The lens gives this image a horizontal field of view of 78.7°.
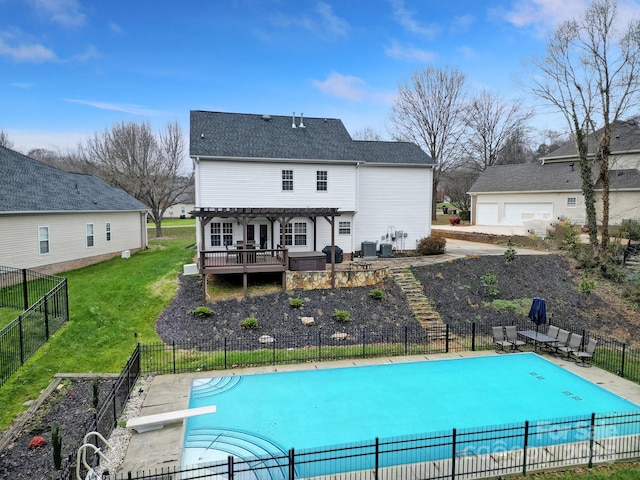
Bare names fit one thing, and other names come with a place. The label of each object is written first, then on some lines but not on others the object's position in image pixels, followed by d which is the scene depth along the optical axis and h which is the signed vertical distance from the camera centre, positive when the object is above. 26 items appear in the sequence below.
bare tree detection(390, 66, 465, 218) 41.16 +11.04
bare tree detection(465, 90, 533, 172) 47.53 +10.49
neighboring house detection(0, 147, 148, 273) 19.44 -0.30
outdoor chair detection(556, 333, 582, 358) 14.28 -4.84
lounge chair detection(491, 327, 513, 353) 15.38 -4.99
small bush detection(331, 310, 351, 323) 16.95 -4.49
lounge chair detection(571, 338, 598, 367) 13.77 -4.99
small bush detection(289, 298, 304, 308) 17.69 -4.10
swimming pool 9.53 -5.46
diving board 9.29 -4.96
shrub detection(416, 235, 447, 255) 24.42 -2.03
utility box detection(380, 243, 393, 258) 24.55 -2.36
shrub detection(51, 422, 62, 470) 7.38 -4.41
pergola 17.92 -1.85
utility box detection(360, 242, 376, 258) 24.33 -2.22
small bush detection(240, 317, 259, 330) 16.03 -4.54
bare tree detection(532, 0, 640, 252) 21.75 +7.50
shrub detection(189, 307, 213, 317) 16.59 -4.21
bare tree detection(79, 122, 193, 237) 38.22 +5.25
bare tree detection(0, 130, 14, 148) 54.22 +10.42
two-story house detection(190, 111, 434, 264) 20.94 +1.79
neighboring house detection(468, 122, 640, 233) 31.38 +2.13
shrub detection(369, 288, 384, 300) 18.66 -3.85
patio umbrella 16.12 -4.10
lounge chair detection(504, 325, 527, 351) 15.70 -4.84
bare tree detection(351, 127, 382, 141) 62.78 +12.95
